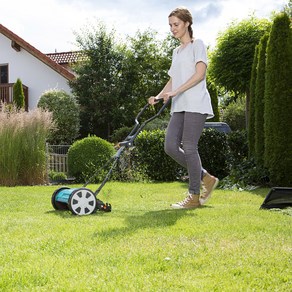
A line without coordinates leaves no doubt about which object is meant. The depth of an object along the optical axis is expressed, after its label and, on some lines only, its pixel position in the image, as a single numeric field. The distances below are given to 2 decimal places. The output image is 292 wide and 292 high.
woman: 4.86
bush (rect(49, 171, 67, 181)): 11.41
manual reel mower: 4.43
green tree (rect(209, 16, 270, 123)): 12.35
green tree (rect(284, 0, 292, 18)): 32.81
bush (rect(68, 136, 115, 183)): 10.71
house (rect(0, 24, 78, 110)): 20.20
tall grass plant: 9.12
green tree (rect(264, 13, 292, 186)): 7.82
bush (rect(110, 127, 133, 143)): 17.62
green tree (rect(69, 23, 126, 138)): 19.12
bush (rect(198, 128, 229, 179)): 10.27
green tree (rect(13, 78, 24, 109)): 18.21
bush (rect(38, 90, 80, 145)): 17.38
